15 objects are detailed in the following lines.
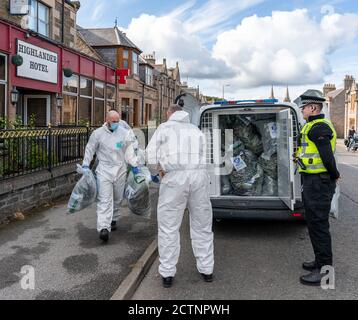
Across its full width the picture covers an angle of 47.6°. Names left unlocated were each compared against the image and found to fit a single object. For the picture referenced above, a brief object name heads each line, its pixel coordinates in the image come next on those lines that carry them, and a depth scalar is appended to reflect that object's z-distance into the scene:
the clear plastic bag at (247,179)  6.71
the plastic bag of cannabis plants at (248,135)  6.91
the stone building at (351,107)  49.34
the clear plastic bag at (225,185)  6.63
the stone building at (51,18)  12.16
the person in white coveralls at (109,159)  5.82
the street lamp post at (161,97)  41.97
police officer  4.31
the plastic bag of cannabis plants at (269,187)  6.59
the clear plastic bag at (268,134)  6.67
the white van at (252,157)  5.79
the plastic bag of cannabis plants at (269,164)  6.65
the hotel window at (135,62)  29.13
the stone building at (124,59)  28.31
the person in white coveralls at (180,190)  4.26
